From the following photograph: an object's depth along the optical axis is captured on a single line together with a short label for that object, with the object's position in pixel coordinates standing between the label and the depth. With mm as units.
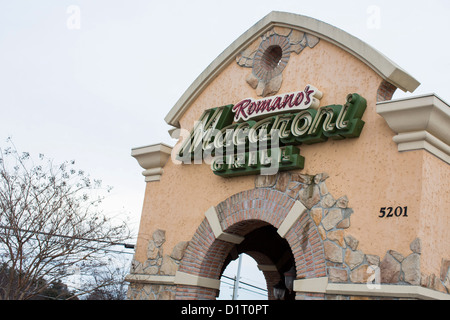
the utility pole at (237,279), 36919
